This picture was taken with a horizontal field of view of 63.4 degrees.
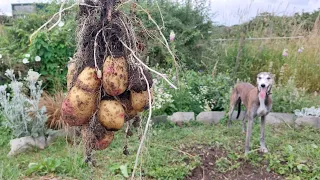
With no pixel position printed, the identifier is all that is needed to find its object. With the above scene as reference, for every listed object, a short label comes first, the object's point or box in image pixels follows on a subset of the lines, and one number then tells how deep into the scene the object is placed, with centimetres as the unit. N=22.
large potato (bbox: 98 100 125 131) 82
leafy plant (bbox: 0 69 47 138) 317
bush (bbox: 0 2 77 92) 412
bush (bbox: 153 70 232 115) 396
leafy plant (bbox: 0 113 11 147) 324
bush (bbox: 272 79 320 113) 408
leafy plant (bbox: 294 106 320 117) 392
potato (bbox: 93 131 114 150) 91
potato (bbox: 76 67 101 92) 81
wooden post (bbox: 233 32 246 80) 527
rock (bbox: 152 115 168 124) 374
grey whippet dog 281
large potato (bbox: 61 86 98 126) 81
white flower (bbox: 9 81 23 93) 314
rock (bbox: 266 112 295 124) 393
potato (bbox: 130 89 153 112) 85
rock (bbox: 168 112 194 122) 386
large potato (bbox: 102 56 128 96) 79
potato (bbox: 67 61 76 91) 89
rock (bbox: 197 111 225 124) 396
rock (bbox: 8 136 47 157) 303
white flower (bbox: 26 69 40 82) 316
